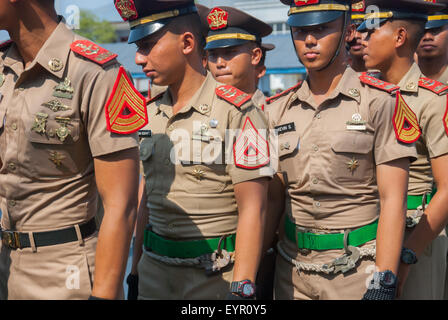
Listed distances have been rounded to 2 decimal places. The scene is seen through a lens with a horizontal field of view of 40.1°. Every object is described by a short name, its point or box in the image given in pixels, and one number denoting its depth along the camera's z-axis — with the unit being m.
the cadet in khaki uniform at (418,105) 4.08
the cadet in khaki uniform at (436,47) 5.35
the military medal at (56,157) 2.51
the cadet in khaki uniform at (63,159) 2.45
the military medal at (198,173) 3.31
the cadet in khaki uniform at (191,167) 3.26
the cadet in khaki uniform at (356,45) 5.33
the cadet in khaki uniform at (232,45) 4.99
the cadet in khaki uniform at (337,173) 3.37
